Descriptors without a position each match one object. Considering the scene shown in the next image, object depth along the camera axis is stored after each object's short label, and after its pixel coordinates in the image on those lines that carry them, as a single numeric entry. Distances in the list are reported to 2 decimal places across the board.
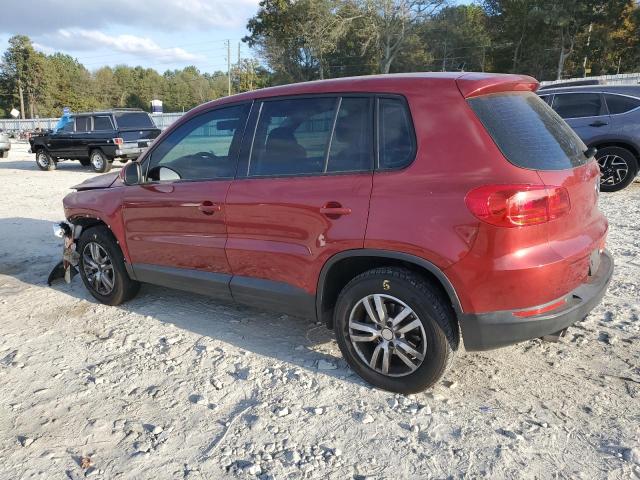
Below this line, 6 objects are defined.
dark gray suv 8.71
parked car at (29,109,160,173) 15.44
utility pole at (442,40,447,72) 49.75
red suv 2.66
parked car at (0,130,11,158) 22.61
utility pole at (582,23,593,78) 42.03
